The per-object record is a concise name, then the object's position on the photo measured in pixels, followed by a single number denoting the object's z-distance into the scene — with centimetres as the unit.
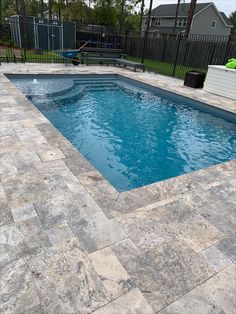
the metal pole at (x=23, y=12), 1437
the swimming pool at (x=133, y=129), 460
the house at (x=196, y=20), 2933
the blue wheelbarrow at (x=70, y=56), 1168
